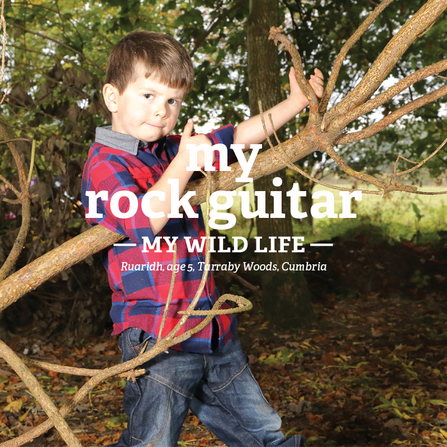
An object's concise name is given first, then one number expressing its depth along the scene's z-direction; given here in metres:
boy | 1.54
